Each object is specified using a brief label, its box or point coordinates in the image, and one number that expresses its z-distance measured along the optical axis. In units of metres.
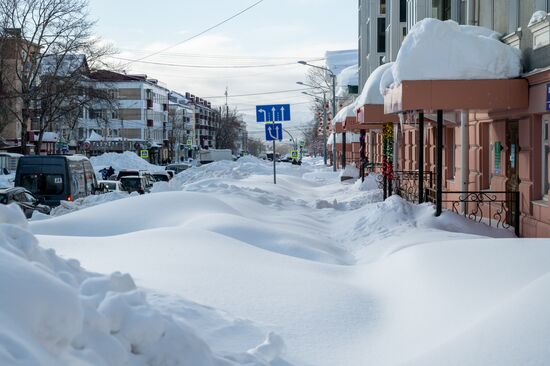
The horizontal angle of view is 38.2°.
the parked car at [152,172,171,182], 43.91
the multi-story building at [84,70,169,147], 111.88
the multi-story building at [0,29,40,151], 46.75
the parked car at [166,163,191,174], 61.03
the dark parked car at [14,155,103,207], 23.61
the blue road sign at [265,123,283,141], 23.69
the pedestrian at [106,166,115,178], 49.66
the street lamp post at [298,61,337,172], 49.89
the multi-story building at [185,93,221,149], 168.69
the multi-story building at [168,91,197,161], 126.44
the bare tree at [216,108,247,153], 126.89
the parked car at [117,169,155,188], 38.12
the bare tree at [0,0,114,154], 46.78
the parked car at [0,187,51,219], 19.87
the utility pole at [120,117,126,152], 93.92
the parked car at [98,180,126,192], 31.50
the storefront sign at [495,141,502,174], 16.25
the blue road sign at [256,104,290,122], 23.72
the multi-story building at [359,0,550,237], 13.38
